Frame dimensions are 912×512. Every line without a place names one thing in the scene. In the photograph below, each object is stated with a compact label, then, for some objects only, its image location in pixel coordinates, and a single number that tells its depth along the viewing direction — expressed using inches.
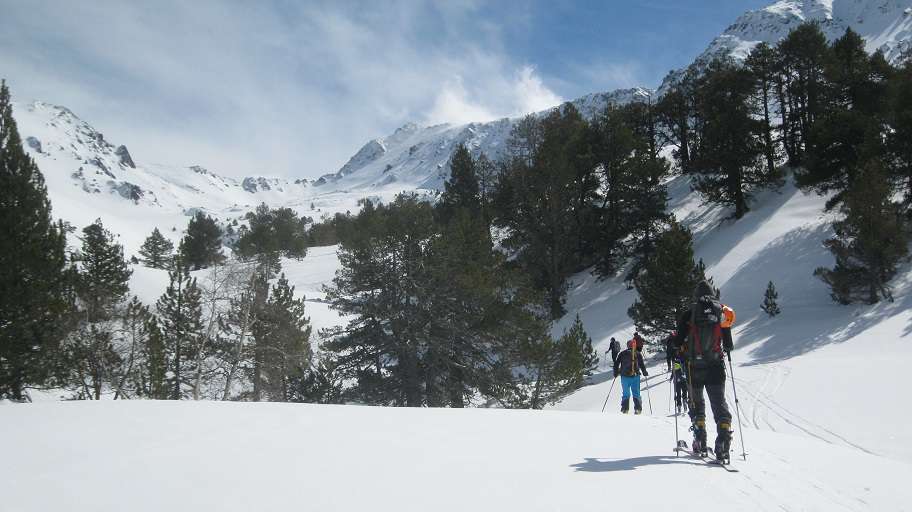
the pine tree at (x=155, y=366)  710.5
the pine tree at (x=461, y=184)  1683.1
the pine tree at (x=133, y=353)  730.8
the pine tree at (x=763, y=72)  1289.4
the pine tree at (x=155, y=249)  2006.6
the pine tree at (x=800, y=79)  1269.7
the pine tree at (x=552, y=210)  1247.5
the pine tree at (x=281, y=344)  837.7
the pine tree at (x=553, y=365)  765.3
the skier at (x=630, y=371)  472.1
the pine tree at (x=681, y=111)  1627.7
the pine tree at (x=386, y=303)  780.0
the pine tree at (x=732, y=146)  1146.0
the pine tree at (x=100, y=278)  749.9
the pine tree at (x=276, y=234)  2080.3
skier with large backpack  230.1
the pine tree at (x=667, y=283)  836.0
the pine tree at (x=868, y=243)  767.1
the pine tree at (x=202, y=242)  2258.9
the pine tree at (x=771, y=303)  889.5
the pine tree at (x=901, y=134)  872.3
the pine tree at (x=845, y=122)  946.7
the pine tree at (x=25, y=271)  555.5
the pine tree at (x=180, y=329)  831.1
